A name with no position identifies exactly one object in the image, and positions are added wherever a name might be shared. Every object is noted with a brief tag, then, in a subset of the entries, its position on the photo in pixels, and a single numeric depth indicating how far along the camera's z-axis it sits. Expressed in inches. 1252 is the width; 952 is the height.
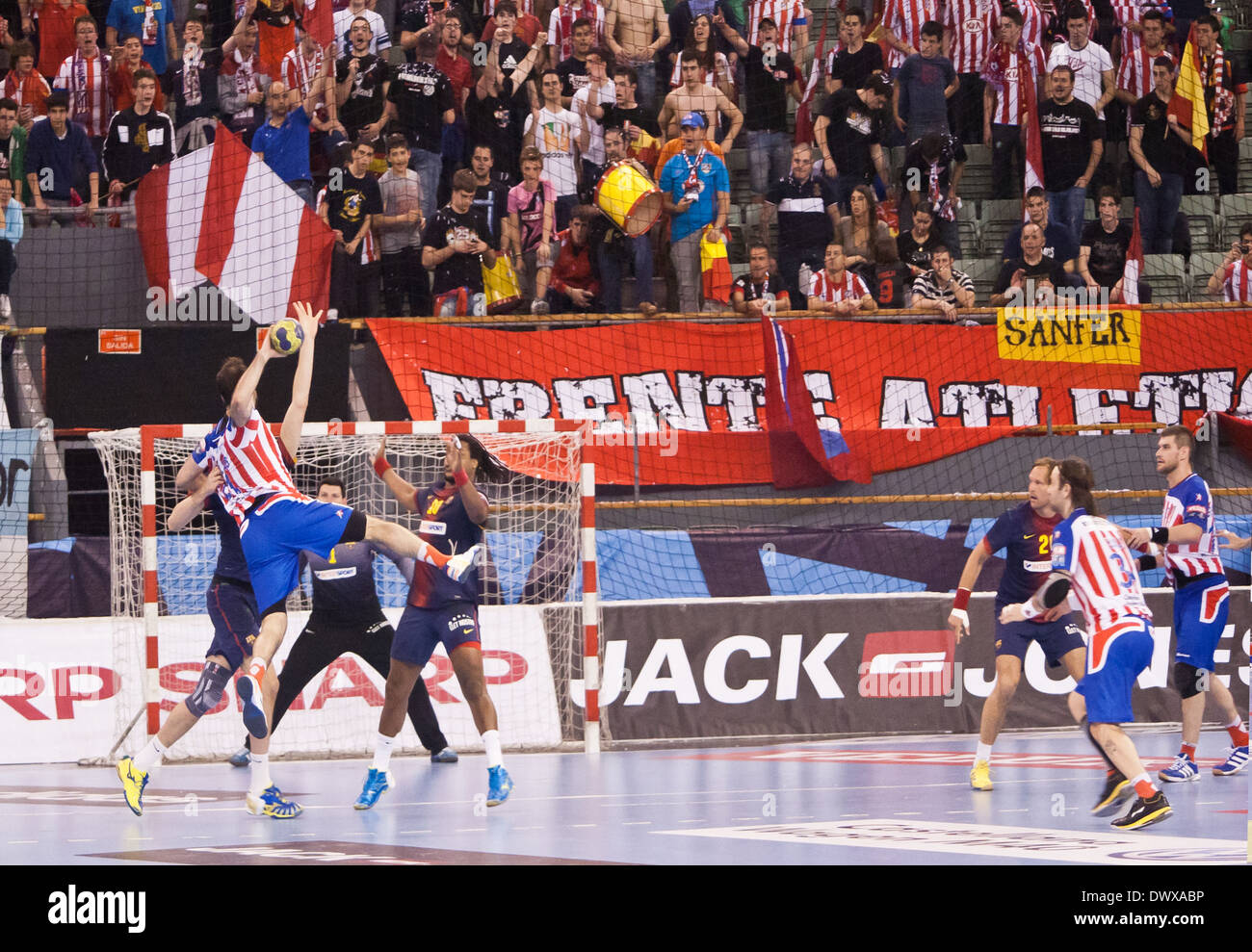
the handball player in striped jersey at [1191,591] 426.6
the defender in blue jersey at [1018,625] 404.2
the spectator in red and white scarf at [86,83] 701.9
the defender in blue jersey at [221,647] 367.2
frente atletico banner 630.5
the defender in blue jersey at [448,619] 388.8
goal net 515.2
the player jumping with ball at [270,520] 362.9
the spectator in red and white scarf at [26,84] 695.1
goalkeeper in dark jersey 477.4
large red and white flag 624.1
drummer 674.2
